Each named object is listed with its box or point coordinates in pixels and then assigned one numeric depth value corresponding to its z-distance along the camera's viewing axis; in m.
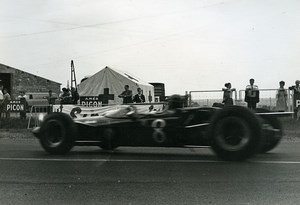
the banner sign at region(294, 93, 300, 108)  17.78
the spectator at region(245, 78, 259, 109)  16.75
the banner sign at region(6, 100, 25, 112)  21.20
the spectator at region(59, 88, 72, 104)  18.00
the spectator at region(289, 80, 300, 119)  17.77
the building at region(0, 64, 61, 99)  39.66
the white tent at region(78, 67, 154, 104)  22.70
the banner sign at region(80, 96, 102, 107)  20.75
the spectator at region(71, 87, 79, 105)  19.06
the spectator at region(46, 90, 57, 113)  19.70
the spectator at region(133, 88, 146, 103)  17.67
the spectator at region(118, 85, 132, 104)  17.34
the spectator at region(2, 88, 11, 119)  19.42
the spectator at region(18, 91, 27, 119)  20.41
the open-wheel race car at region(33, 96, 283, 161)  7.78
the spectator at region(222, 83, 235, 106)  17.31
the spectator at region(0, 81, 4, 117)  18.97
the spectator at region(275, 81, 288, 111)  17.76
